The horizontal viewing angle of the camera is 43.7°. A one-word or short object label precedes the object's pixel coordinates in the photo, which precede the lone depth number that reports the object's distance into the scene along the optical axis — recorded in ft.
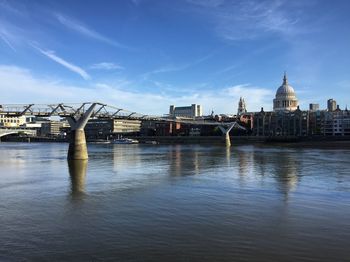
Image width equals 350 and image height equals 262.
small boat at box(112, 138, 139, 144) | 507.71
